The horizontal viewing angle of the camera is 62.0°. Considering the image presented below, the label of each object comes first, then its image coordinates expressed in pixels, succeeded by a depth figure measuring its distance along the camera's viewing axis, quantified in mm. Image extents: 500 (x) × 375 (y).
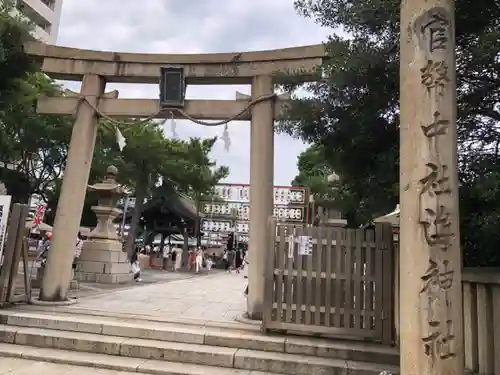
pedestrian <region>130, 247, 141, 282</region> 15568
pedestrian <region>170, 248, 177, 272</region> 26214
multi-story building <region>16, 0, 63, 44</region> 38788
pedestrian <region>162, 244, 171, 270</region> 26305
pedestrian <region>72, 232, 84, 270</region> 13952
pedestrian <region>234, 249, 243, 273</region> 31661
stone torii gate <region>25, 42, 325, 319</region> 7281
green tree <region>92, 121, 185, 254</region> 22703
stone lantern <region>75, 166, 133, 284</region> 13570
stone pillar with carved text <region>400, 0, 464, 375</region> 3379
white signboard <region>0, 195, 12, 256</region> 6773
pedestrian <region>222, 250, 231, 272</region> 32141
